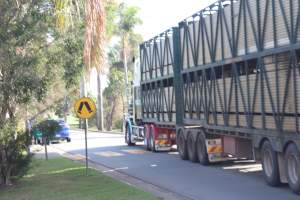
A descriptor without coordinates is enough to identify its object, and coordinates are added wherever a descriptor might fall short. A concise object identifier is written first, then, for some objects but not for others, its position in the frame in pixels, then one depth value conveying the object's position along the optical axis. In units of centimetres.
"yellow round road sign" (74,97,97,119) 1825
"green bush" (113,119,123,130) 6666
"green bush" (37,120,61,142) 1977
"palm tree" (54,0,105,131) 1295
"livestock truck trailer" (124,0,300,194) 1321
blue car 3912
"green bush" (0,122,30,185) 1593
